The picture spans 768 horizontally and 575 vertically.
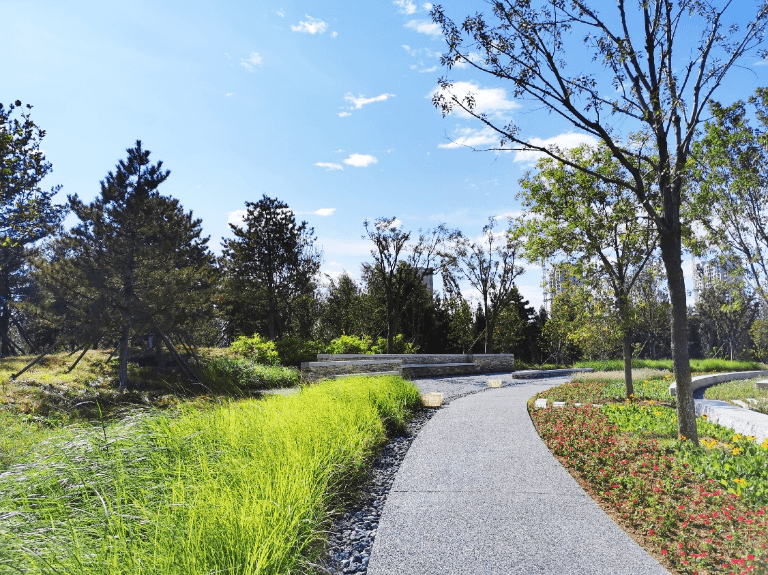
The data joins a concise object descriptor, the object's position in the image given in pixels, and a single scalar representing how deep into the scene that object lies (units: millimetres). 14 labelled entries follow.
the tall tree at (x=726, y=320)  30031
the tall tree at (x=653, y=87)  5809
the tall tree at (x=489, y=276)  23773
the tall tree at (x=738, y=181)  6719
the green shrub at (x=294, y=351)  17984
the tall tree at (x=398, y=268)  20984
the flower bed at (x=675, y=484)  3402
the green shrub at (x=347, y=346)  18947
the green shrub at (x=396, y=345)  20973
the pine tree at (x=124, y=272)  12461
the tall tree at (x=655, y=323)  9164
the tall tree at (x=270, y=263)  23641
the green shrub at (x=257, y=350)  17438
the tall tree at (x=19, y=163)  8242
